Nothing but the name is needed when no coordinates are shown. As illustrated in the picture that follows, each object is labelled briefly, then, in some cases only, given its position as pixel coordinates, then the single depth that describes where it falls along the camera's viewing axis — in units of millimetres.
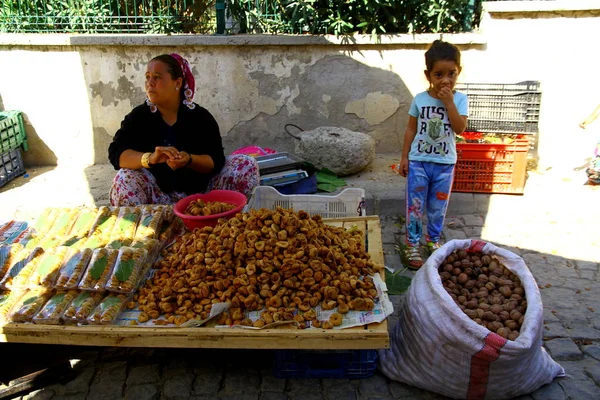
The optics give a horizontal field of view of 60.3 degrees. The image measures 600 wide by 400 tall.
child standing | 3391
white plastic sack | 2283
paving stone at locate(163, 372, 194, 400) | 2594
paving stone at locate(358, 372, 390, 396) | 2563
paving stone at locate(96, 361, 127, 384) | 2725
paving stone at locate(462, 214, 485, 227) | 4581
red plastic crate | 4777
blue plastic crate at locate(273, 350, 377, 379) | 2611
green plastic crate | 5318
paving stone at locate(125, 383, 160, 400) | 2592
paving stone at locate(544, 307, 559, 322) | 3085
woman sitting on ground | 3396
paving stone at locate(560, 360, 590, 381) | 2613
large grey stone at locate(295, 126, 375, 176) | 5152
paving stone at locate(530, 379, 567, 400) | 2489
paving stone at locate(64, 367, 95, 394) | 2652
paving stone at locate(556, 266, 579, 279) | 3601
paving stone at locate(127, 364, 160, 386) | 2703
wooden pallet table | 2256
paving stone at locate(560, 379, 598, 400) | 2482
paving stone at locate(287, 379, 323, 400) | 2561
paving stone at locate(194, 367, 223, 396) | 2621
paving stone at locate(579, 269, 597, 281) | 3568
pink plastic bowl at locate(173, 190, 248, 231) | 2973
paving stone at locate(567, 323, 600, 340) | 2916
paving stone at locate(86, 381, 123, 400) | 2605
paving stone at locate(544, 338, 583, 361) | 2766
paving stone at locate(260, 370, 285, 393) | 2615
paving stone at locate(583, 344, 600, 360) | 2768
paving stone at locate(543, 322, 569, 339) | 2942
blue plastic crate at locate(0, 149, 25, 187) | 5488
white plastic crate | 3648
